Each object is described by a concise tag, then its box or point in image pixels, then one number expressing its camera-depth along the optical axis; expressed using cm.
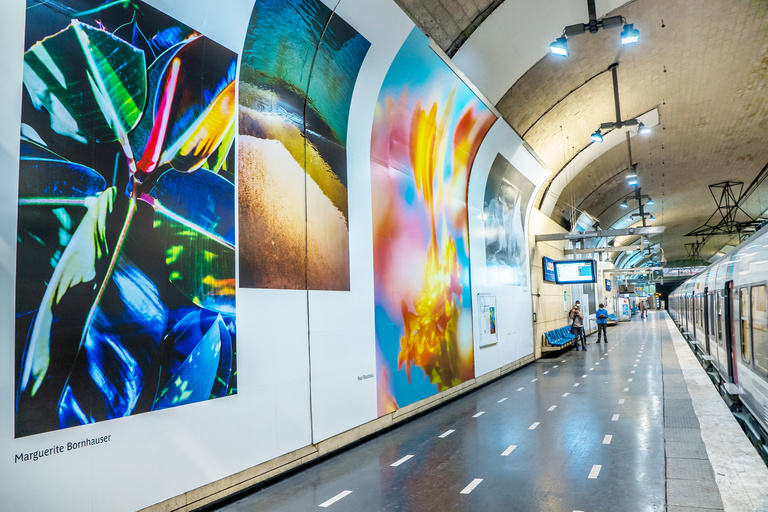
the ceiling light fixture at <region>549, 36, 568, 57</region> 860
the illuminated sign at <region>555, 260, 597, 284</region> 1755
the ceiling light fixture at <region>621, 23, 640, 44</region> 912
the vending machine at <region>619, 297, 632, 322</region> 4569
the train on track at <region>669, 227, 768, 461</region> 645
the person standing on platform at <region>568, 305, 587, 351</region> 1852
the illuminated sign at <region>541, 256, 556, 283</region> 1762
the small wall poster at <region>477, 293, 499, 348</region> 1119
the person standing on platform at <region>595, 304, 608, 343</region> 2155
